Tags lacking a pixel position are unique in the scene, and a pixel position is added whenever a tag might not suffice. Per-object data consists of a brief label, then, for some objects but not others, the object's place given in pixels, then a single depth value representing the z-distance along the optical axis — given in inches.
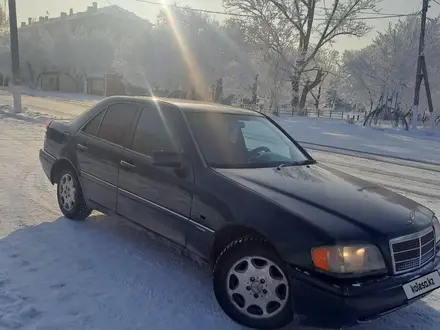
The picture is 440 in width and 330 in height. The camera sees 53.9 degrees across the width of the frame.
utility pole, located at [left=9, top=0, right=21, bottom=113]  698.8
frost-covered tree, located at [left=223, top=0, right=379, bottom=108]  1369.3
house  2269.9
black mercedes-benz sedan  108.3
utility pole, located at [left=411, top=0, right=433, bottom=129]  905.5
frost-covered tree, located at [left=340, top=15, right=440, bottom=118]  1392.7
